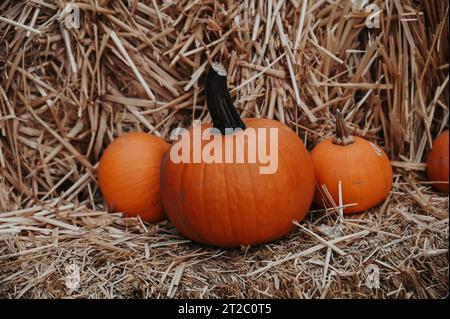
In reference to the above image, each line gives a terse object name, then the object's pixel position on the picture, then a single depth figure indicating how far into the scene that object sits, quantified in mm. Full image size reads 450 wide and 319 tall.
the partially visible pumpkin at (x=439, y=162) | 1494
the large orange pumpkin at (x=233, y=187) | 1363
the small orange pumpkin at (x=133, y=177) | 1480
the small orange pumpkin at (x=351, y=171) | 1446
